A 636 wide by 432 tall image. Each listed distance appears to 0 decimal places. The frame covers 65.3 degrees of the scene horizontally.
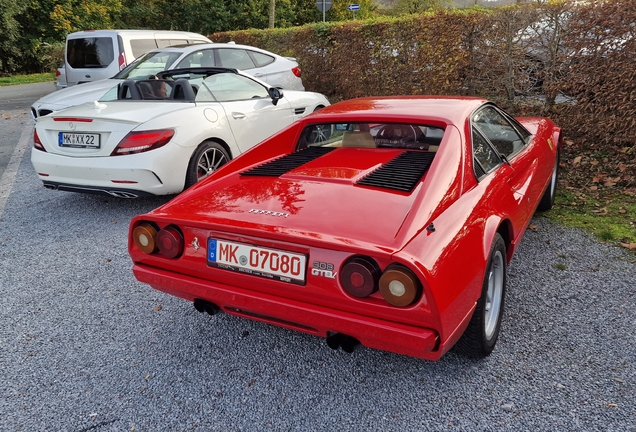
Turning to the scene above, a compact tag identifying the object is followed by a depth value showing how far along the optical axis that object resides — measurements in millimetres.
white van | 9461
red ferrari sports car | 1962
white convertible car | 4473
